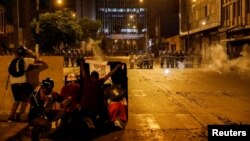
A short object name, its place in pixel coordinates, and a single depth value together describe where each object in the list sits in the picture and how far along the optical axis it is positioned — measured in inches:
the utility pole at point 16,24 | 571.2
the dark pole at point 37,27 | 629.9
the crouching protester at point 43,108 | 386.9
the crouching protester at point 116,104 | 430.6
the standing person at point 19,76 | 444.5
